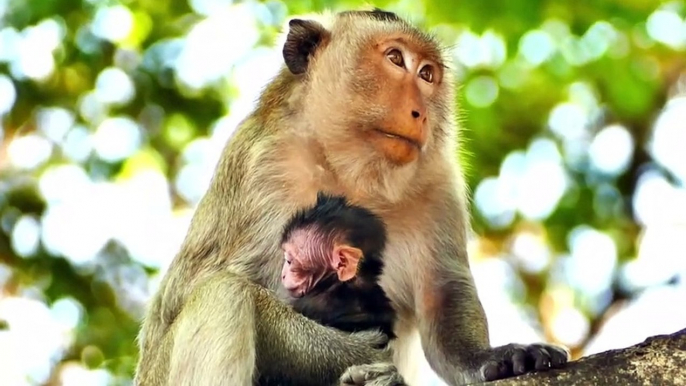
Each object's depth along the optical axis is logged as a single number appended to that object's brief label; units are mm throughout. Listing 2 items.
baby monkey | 11187
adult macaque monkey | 10773
